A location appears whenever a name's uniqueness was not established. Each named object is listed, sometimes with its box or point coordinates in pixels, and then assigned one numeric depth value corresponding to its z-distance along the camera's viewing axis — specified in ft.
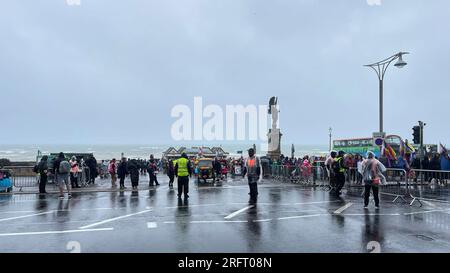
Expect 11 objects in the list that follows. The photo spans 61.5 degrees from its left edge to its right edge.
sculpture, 119.34
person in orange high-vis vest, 43.65
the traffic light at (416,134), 69.10
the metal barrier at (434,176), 55.70
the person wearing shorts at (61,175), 51.45
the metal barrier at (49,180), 72.52
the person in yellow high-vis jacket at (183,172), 46.85
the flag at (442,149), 64.67
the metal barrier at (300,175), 67.12
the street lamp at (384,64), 64.69
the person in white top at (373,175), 38.55
